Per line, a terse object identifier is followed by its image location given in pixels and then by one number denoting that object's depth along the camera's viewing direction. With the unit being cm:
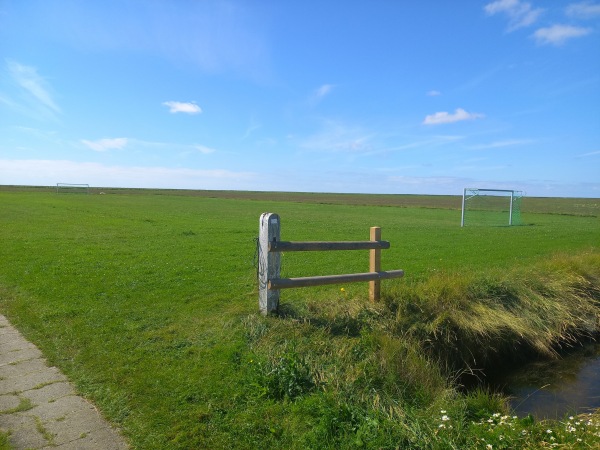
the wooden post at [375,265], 789
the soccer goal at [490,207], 3206
